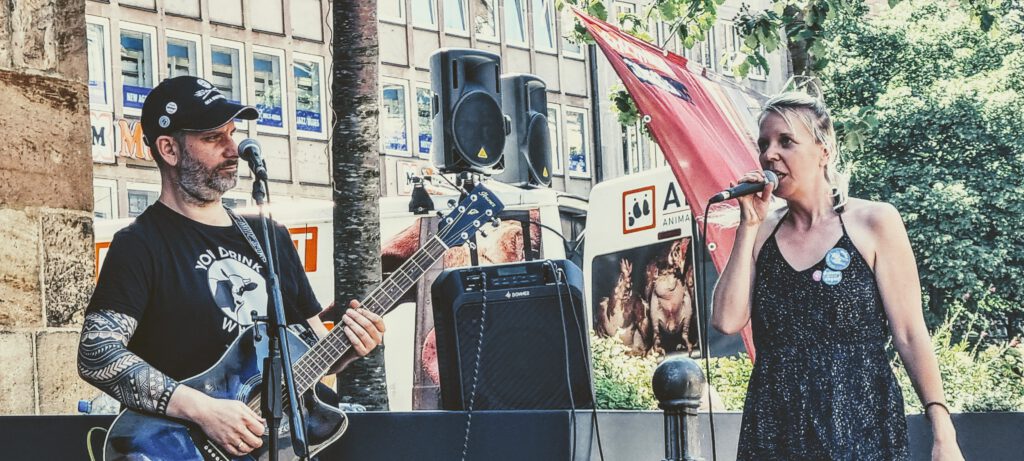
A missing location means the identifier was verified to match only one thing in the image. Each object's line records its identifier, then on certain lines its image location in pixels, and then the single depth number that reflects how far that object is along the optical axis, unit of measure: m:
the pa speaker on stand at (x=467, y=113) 9.98
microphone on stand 4.02
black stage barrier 4.87
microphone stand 3.92
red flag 7.82
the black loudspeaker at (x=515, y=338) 5.39
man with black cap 4.21
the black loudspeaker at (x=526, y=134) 11.77
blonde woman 3.65
